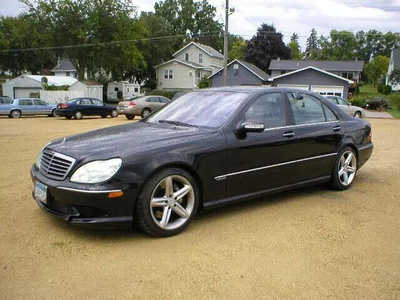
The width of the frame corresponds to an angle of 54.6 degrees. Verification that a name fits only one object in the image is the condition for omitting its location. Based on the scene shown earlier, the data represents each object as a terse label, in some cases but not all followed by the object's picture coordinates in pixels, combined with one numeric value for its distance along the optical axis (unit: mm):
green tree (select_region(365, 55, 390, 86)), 65688
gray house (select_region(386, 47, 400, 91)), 57375
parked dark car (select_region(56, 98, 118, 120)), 21859
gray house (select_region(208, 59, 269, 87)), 43312
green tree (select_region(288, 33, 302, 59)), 89488
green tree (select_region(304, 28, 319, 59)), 128288
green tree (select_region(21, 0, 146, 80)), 41625
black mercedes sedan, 3580
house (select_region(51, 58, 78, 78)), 62688
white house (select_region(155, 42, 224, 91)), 50969
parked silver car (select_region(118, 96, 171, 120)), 21516
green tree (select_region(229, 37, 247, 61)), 72938
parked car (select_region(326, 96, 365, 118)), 22609
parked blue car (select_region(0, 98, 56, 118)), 23484
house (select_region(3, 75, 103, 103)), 39531
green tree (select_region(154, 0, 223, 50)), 78562
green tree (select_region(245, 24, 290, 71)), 62688
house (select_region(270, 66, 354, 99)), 38406
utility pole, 25381
